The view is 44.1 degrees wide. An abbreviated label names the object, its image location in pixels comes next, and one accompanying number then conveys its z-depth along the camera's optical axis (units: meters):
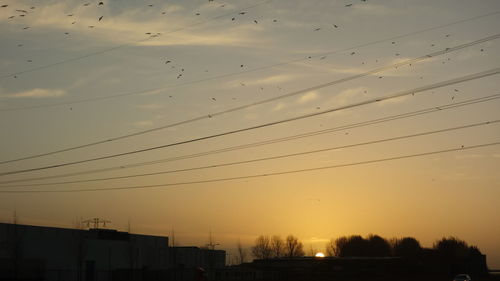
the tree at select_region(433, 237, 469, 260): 173.88
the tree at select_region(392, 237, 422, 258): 171.04
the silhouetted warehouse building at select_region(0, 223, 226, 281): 69.81
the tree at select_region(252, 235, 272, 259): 196.15
